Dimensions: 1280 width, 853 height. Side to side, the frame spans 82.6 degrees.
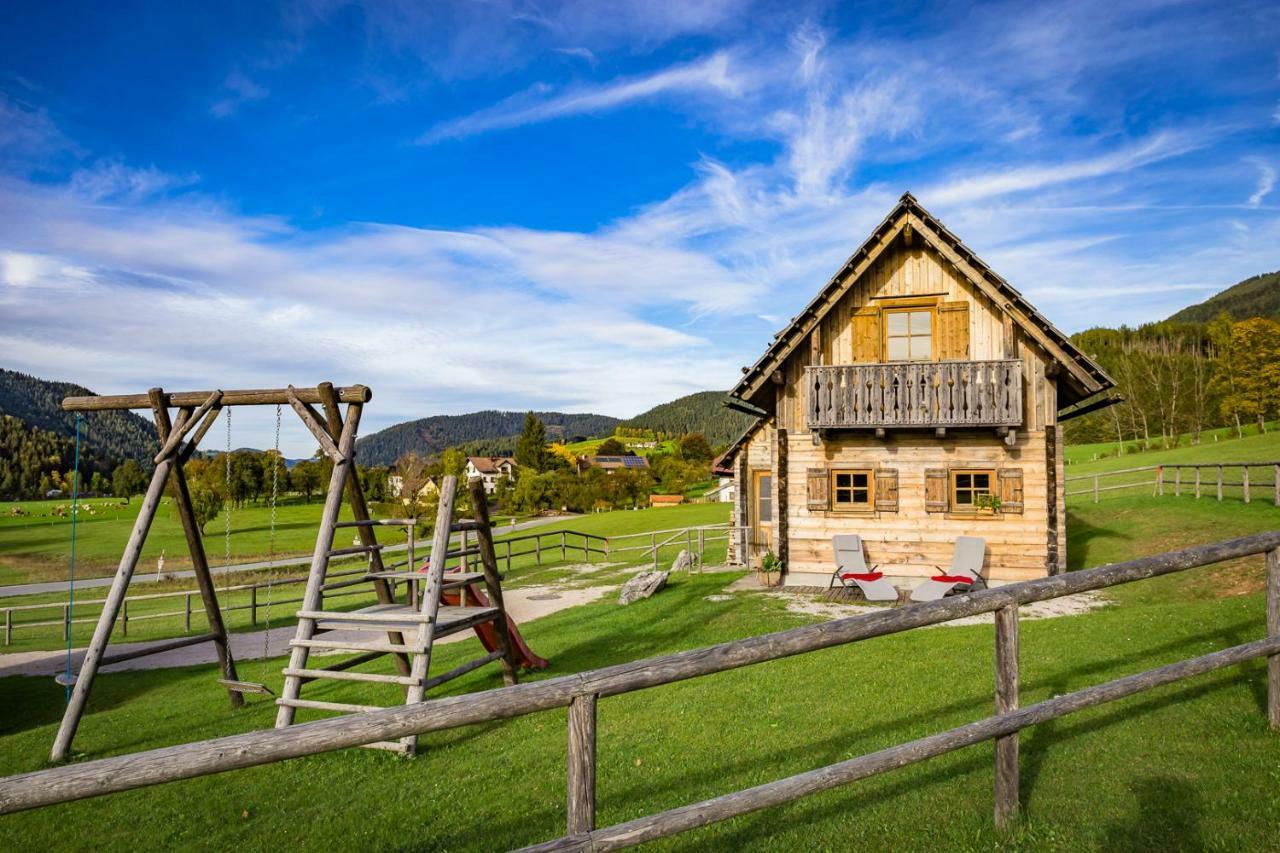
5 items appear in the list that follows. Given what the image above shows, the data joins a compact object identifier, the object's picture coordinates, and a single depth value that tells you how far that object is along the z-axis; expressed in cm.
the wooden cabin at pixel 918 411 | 1609
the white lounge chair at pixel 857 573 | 1559
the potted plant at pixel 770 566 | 1717
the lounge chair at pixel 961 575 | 1470
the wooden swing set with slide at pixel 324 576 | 729
